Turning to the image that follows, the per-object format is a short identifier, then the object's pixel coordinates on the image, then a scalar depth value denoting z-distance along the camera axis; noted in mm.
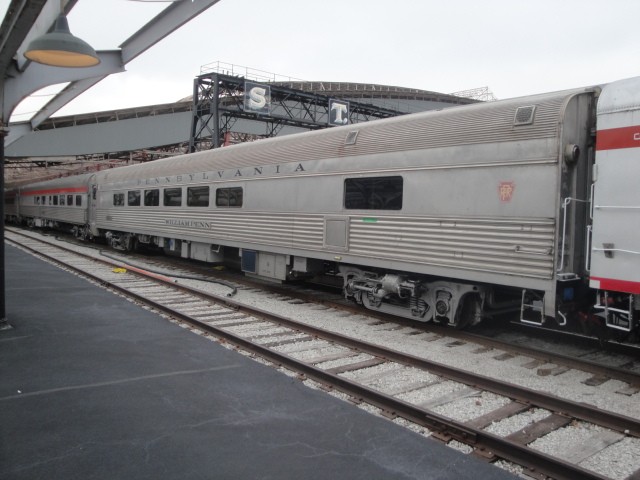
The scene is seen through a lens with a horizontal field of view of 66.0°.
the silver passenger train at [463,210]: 5500
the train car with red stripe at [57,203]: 22203
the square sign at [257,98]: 26578
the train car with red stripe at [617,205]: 5176
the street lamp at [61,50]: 4977
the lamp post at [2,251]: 6648
